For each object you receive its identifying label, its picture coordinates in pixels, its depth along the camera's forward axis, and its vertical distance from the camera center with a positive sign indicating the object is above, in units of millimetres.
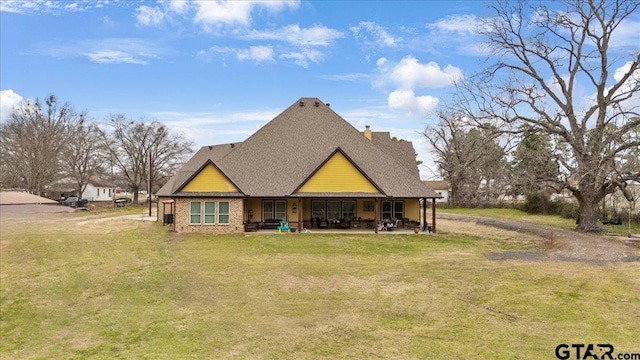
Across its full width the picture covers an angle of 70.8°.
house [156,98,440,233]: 27953 +721
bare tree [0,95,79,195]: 53344 +5761
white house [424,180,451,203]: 79625 +1162
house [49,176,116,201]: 71769 +688
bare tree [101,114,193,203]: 60469 +6091
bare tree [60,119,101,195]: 58625 +5691
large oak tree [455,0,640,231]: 27156 +4630
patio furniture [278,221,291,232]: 28375 -2130
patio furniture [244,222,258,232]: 28511 -2136
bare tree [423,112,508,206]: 29969 +2652
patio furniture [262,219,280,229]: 29281 -1998
